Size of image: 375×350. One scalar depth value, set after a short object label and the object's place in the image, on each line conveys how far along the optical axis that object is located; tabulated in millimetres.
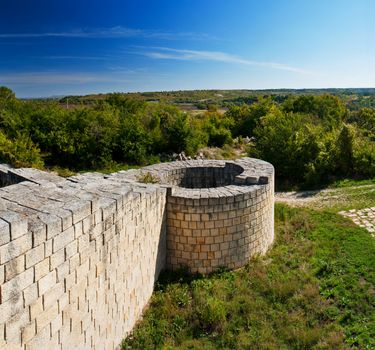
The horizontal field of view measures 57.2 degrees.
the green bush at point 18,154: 15219
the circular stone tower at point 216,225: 7562
